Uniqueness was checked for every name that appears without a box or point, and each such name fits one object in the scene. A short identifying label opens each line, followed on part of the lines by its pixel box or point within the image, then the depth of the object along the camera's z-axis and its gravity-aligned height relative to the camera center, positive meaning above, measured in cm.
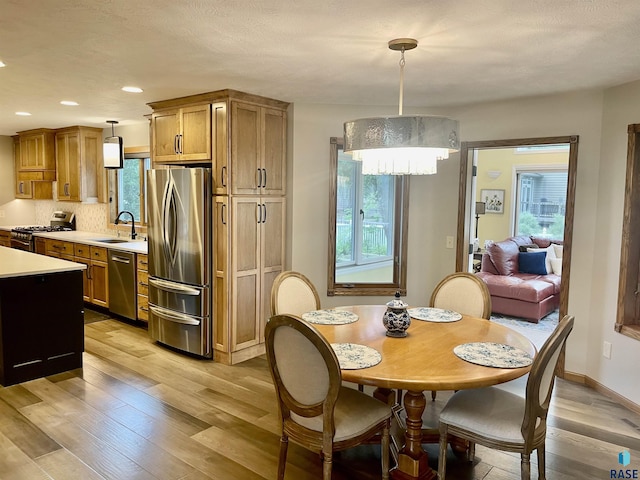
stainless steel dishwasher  515 -100
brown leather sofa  571 -107
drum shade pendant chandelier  221 +26
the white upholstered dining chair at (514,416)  206 -104
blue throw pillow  662 -90
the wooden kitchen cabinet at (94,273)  552 -95
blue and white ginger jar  263 -68
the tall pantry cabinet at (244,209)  401 -14
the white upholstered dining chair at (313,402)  205 -94
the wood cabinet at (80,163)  633 +37
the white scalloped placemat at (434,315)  304 -77
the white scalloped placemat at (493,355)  224 -77
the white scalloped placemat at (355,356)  219 -77
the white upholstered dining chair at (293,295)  310 -68
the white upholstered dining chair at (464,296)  329 -70
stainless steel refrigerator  412 -55
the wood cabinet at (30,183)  695 +11
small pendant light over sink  559 +46
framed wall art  857 -4
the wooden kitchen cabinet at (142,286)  501 -100
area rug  515 -149
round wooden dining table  207 -78
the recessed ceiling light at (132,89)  388 +84
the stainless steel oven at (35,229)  662 -55
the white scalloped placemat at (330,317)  293 -77
